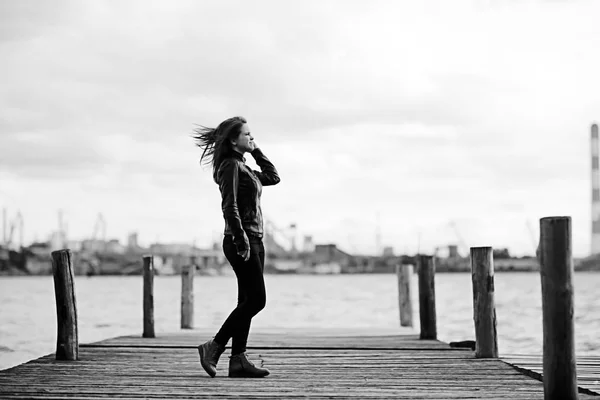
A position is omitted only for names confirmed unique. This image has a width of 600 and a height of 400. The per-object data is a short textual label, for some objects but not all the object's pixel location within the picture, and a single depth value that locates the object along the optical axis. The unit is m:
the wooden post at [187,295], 14.21
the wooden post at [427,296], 10.95
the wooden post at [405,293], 15.06
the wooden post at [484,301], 8.48
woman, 6.74
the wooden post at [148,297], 11.63
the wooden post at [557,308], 5.53
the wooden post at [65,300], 8.72
